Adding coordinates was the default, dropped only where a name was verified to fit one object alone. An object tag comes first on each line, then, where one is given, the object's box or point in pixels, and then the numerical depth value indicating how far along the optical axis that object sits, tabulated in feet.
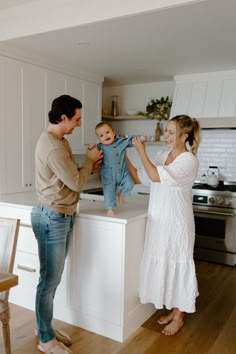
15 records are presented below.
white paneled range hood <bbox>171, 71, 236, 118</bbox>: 12.60
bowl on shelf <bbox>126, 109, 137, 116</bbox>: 15.31
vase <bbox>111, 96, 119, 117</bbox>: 15.83
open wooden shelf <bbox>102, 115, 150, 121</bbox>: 14.99
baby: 6.99
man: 6.31
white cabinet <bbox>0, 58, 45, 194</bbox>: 10.06
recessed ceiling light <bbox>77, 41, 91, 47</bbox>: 9.37
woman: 7.36
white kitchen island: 7.25
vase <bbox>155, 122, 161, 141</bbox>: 14.67
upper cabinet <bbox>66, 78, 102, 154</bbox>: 12.84
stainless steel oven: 12.39
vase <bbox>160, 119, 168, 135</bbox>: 14.89
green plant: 14.33
